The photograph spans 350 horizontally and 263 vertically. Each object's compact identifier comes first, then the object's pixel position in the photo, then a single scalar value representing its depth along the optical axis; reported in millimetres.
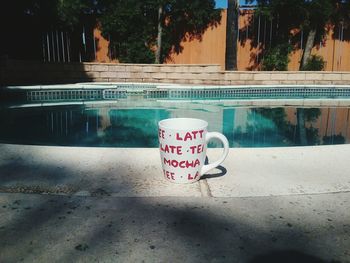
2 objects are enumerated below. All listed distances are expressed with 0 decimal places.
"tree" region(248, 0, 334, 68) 10188
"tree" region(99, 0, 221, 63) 11367
